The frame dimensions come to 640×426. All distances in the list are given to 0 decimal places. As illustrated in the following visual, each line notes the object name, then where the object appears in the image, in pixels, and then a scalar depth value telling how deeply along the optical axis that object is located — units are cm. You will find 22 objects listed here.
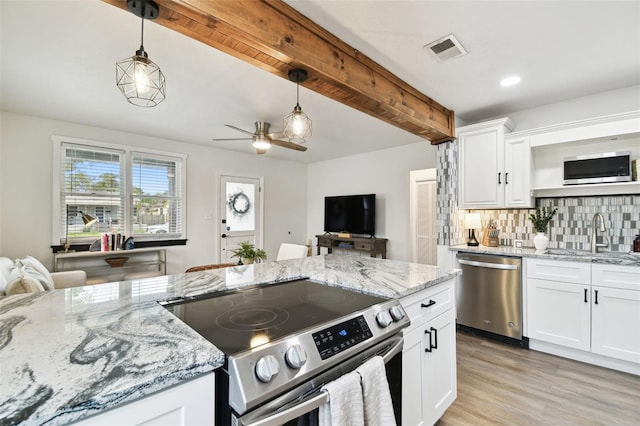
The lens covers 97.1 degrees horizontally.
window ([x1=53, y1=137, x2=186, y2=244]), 376
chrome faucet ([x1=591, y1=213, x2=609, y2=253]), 276
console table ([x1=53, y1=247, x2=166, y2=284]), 366
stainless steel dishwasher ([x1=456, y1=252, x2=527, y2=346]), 277
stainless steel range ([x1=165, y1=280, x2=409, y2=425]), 77
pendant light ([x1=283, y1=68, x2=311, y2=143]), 206
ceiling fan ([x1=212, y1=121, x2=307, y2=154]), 342
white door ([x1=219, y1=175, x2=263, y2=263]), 516
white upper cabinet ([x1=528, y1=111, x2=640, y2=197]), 253
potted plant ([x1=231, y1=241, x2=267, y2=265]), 295
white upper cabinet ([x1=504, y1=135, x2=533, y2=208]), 294
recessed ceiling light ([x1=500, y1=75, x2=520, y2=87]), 250
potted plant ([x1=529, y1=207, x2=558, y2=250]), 291
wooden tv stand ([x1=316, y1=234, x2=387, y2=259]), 484
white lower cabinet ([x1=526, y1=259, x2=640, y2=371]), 227
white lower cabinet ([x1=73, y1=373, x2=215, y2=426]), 62
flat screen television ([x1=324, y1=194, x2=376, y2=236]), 508
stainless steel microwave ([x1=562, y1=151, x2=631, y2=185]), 253
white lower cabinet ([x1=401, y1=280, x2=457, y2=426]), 143
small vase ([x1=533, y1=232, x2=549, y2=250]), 290
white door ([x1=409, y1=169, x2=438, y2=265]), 410
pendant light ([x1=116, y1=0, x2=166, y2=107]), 125
